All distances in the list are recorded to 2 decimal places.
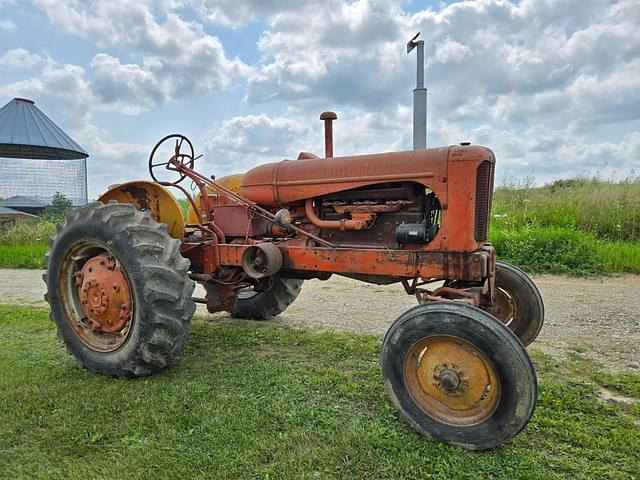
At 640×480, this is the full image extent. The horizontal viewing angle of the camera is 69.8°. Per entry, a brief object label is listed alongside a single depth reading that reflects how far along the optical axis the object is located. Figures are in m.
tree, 15.12
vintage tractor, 2.47
